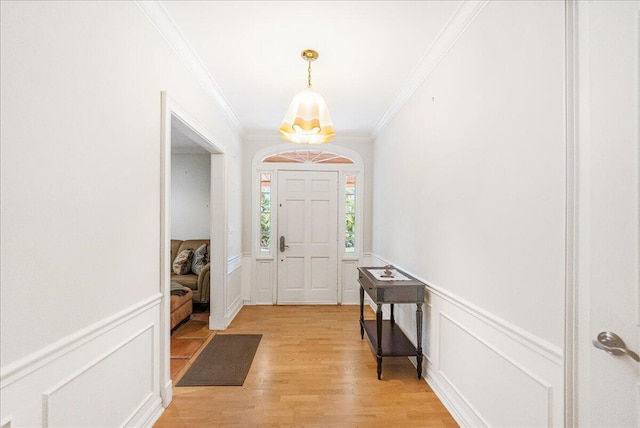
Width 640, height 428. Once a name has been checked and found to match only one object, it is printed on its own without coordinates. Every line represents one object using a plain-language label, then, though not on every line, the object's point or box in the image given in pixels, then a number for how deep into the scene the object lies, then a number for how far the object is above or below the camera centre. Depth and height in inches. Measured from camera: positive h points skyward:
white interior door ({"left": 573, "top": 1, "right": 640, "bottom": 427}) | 39.7 +0.8
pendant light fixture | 94.5 +30.9
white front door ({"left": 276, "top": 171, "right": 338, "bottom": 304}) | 199.0 -15.6
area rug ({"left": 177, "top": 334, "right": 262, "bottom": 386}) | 103.2 -57.3
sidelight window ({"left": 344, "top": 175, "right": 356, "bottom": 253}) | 203.2 -0.9
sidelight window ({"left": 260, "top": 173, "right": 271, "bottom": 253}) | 200.1 +0.4
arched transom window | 200.4 +37.4
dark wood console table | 104.9 -29.5
